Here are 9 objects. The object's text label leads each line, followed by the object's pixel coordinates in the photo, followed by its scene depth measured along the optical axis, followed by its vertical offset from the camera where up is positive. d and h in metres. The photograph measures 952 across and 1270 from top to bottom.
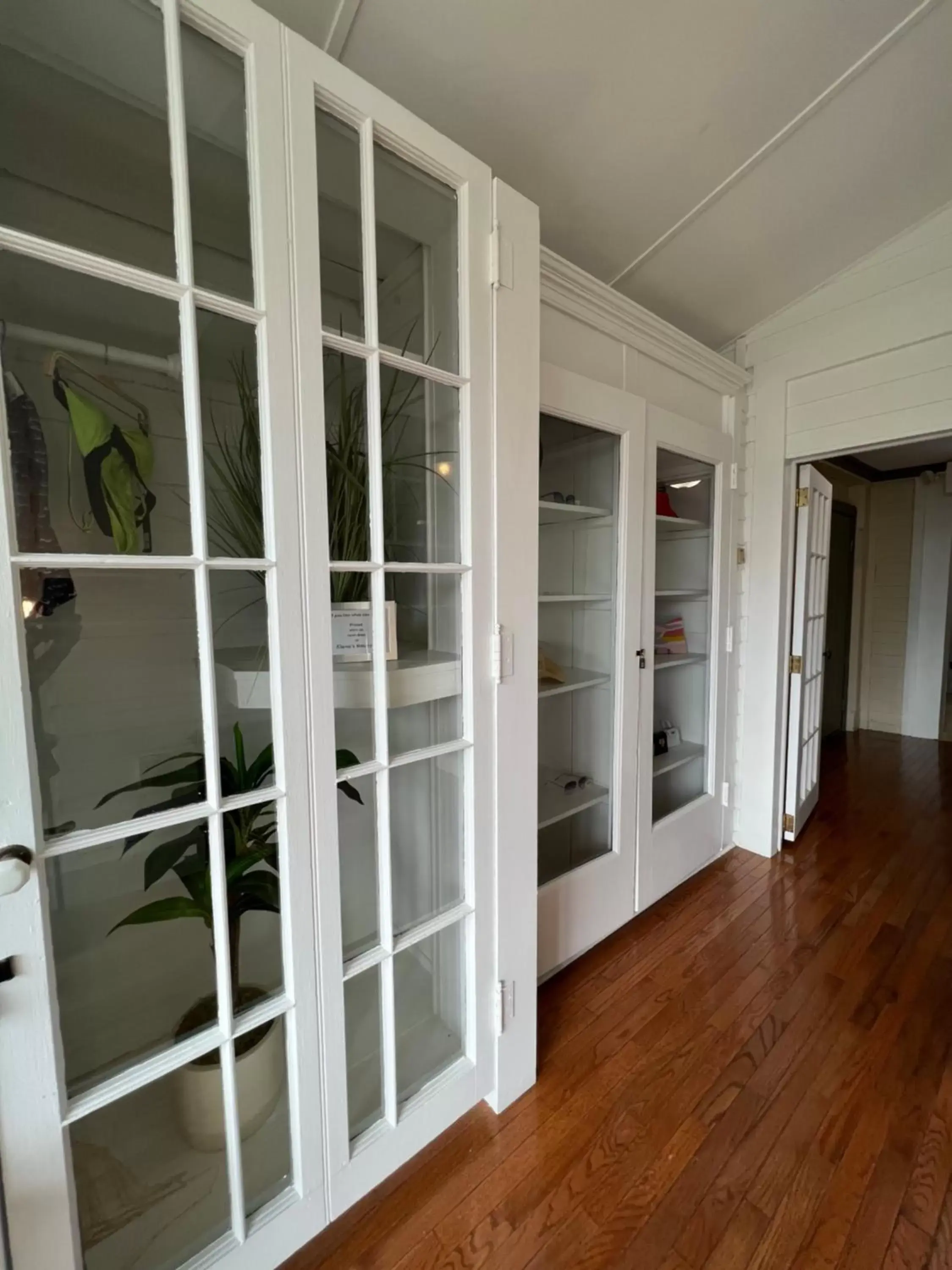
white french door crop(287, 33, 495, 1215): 1.08 -0.02
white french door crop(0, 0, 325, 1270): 0.86 -0.11
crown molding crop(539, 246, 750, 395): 1.72 +0.98
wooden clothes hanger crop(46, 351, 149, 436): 0.91 +0.37
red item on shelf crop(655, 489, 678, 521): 2.37 +0.37
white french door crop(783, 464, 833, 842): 2.81 -0.31
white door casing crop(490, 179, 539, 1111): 1.33 -0.07
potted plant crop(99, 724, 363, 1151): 1.01 -0.60
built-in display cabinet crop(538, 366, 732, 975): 1.98 -0.25
